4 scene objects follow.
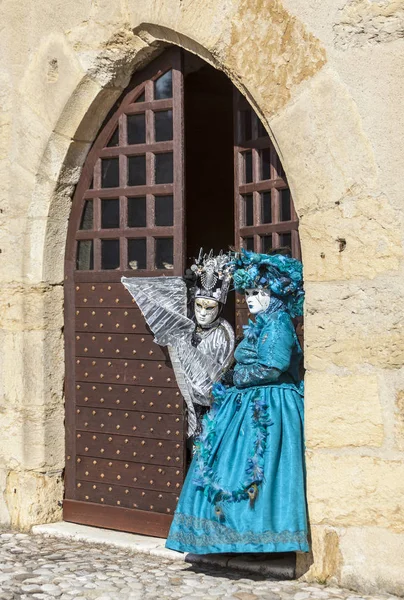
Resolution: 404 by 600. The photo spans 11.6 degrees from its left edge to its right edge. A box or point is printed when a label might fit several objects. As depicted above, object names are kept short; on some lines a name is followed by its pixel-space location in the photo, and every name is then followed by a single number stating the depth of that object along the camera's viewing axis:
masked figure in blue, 9.60
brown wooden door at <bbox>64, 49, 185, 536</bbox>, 11.46
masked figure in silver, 10.95
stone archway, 9.17
